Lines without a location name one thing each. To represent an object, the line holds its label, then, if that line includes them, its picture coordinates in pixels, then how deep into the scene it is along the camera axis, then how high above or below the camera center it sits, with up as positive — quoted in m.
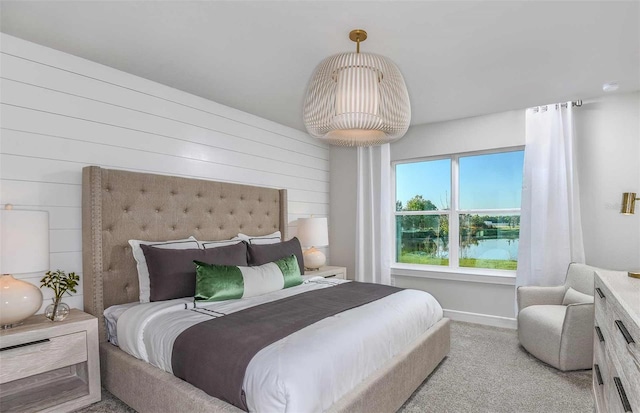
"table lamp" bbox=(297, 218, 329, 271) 4.03 -0.34
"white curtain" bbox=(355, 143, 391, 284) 4.45 -0.10
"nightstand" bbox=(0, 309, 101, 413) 1.87 -0.87
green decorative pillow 2.34 -0.51
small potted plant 2.13 -0.50
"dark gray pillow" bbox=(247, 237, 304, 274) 3.05 -0.39
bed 1.82 -0.35
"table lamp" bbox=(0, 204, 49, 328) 1.83 -0.25
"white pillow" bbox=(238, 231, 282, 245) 3.39 -0.30
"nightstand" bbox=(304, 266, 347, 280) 3.84 -0.73
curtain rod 3.43 +1.02
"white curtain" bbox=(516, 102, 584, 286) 3.41 +0.05
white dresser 1.12 -0.54
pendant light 2.03 +0.68
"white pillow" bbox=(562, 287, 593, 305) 2.89 -0.78
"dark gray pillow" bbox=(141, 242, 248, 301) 2.45 -0.43
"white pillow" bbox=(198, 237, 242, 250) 2.97 -0.30
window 3.99 -0.04
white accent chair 2.65 -0.93
